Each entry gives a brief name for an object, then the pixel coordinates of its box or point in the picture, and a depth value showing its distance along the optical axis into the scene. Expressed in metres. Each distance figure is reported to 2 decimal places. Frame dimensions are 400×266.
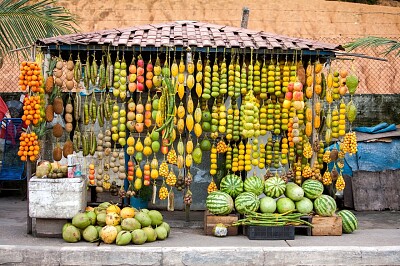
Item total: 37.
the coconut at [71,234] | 7.36
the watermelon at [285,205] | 7.88
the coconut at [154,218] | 7.76
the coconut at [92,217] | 7.52
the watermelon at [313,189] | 8.11
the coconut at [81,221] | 7.41
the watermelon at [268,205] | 7.86
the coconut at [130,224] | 7.36
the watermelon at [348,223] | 8.09
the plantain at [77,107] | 8.35
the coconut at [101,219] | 7.55
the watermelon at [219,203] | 7.87
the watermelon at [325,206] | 7.93
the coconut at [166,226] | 7.74
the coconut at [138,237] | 7.27
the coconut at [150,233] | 7.44
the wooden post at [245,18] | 11.23
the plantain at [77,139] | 8.39
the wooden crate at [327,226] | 7.95
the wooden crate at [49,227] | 7.68
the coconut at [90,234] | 7.36
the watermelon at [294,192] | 8.01
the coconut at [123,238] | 7.18
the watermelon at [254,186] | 8.11
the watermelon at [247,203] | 7.84
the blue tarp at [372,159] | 10.64
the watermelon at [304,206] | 7.95
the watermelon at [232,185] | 8.17
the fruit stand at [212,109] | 8.01
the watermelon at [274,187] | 8.05
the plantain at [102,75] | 8.16
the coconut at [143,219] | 7.56
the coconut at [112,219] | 7.46
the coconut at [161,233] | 7.58
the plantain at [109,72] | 8.12
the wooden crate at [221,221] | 7.92
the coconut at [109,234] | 7.24
